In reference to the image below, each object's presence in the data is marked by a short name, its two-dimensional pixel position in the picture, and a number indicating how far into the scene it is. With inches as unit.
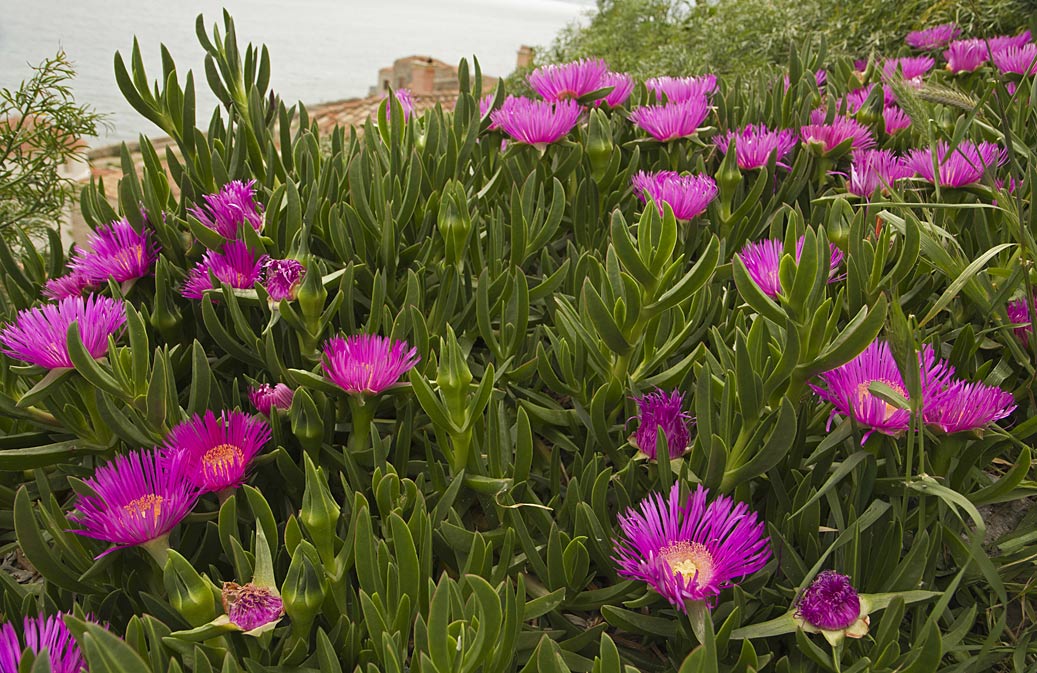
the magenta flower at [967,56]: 43.2
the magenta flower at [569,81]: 36.2
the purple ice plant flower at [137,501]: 17.6
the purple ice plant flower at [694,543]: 16.8
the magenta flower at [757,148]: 31.6
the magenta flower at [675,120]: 32.4
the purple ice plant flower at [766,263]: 21.7
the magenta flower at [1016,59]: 38.8
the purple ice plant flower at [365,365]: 20.7
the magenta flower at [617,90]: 38.4
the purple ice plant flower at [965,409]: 18.9
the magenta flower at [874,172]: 29.9
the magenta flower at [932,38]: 51.9
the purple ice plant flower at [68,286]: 26.9
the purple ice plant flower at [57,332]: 19.9
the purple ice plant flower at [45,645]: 15.2
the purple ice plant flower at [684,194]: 27.6
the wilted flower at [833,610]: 16.4
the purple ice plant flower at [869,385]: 18.8
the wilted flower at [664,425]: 20.3
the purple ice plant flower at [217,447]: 19.2
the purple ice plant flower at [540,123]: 31.8
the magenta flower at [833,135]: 32.6
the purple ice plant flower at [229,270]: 24.9
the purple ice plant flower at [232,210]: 26.9
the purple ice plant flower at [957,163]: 27.3
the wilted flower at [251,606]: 16.1
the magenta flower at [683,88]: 37.4
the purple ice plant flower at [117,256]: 26.3
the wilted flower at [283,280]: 23.5
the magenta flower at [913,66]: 44.9
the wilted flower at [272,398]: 22.0
